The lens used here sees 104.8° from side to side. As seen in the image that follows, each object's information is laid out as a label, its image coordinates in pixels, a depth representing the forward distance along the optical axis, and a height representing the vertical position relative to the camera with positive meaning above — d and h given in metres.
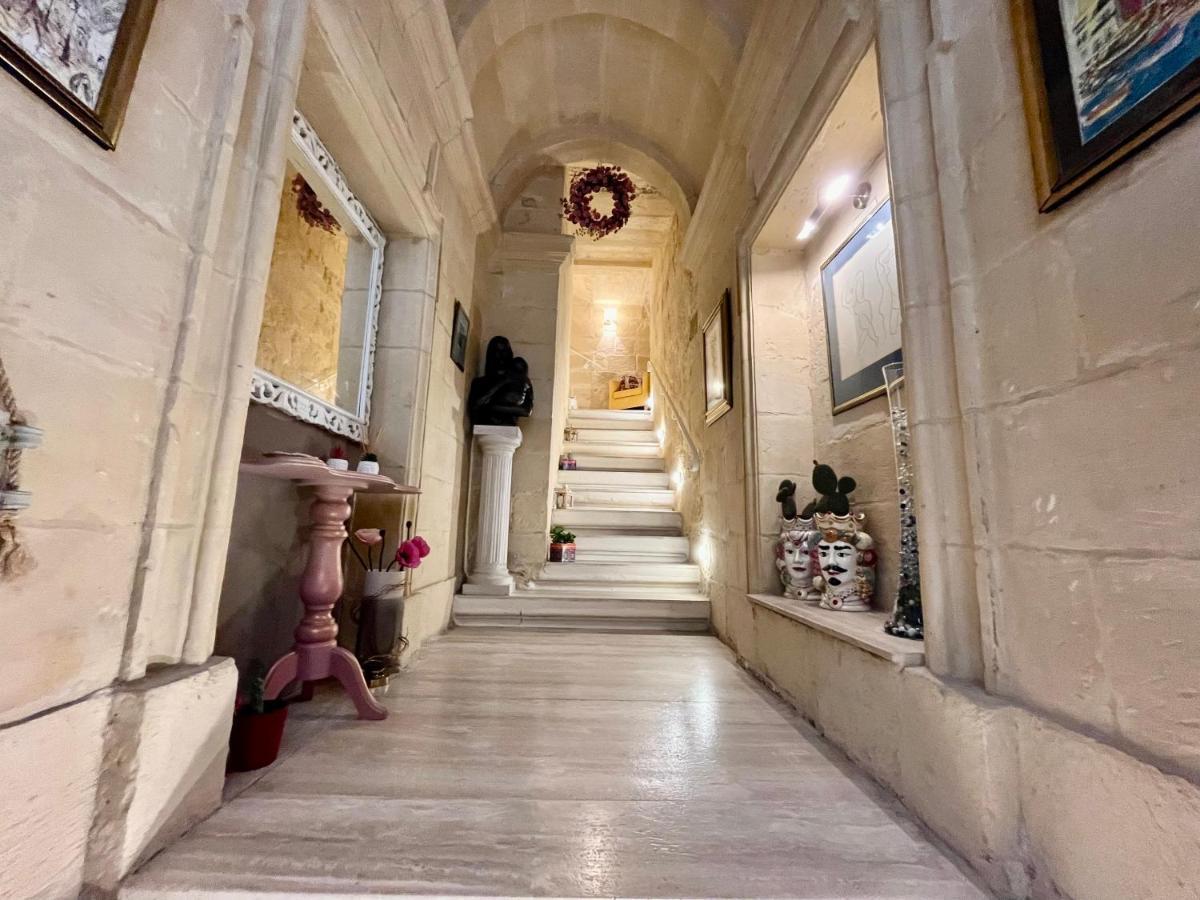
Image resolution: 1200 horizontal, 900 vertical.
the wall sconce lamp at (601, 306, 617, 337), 7.56 +3.25
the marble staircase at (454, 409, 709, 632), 2.71 -0.28
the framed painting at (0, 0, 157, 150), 0.67 +0.71
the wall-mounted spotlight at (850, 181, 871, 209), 1.81 +1.31
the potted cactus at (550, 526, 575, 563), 3.40 -0.18
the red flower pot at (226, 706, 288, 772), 1.14 -0.56
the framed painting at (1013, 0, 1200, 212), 0.66 +0.72
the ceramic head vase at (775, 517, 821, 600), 1.84 -0.13
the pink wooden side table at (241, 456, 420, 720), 1.38 -0.27
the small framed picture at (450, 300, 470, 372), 2.67 +1.06
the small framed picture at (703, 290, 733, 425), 2.50 +0.93
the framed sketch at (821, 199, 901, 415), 1.69 +0.85
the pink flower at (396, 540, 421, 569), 1.77 -0.14
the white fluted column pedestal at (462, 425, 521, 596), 3.00 +0.10
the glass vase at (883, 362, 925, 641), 1.24 -0.04
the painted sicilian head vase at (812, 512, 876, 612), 1.66 -0.13
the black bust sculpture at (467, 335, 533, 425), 3.04 +0.84
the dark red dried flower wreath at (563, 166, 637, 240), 3.63 +2.58
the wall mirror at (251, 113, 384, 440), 1.88 +1.00
